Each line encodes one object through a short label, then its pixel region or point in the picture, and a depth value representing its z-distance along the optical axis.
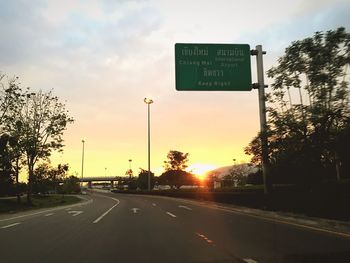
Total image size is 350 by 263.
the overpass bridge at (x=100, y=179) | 186.65
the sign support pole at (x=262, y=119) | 22.98
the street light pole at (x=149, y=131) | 69.12
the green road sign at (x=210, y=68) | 22.17
